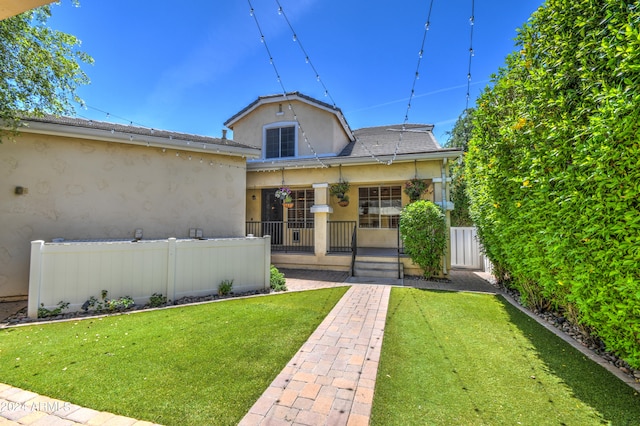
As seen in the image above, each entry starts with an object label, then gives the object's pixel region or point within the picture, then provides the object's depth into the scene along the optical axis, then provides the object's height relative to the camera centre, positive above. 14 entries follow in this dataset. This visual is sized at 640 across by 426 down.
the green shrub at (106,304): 5.06 -1.52
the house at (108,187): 5.95 +0.98
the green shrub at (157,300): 5.52 -1.57
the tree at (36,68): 4.94 +3.13
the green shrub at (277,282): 6.97 -1.48
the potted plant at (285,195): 9.86 +1.14
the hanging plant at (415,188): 8.85 +1.30
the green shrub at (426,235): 8.12 -0.25
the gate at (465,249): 10.34 -0.87
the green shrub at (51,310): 4.74 -1.55
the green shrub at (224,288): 6.27 -1.47
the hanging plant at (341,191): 9.64 +1.31
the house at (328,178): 9.00 +1.76
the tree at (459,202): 16.09 +1.55
